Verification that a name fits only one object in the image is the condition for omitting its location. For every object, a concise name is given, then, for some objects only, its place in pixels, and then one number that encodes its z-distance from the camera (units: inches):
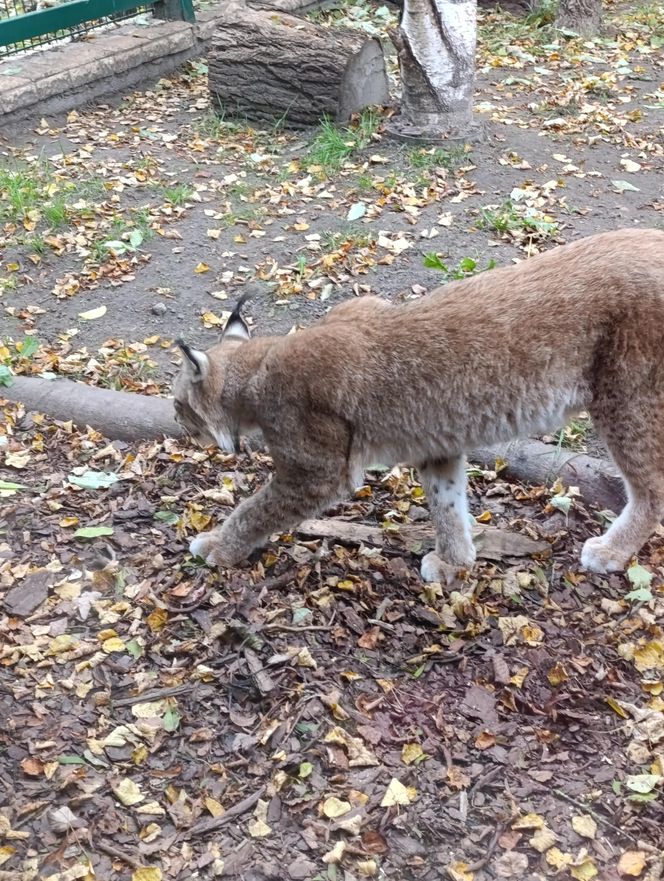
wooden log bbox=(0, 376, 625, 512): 184.5
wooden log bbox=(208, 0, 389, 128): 333.4
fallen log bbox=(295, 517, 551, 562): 176.6
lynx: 147.6
